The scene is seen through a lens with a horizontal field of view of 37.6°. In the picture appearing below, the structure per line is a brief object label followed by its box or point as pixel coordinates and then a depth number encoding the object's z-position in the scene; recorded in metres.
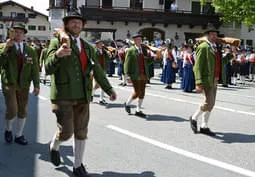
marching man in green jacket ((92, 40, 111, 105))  10.60
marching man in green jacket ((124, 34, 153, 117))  8.62
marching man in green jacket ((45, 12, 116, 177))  4.47
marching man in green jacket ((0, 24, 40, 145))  5.91
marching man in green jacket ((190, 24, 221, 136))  6.80
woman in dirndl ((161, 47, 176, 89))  15.32
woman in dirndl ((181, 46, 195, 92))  14.10
